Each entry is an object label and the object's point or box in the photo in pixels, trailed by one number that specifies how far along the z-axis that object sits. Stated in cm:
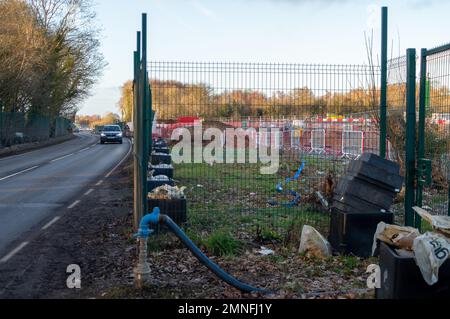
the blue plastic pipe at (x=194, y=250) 586
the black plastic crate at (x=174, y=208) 880
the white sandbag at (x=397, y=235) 541
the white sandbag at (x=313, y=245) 734
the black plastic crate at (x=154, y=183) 1023
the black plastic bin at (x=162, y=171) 1251
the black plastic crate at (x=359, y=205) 754
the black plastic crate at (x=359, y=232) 744
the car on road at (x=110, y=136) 5106
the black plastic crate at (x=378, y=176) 749
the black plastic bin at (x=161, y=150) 1737
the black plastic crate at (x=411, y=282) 495
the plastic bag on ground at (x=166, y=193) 903
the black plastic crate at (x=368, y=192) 755
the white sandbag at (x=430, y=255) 486
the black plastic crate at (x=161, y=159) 1545
